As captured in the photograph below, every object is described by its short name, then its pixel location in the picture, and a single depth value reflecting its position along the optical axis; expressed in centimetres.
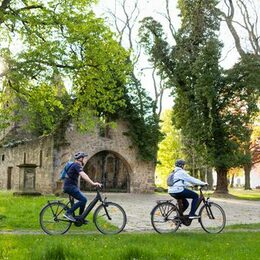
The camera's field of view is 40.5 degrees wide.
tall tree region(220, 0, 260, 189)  2286
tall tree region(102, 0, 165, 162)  2637
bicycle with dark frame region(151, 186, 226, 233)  849
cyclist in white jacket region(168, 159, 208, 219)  849
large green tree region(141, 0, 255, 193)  2338
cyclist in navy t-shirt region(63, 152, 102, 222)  827
